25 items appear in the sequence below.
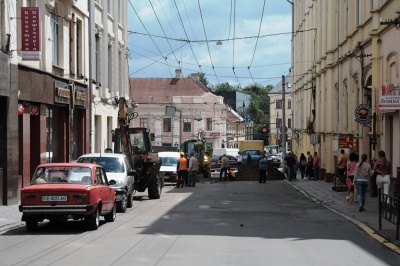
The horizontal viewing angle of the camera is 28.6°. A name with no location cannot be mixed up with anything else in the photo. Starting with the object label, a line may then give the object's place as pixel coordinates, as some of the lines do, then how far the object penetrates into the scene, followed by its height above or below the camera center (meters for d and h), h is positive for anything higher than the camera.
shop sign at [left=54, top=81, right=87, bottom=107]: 29.08 +1.58
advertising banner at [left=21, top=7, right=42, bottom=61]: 23.44 +3.04
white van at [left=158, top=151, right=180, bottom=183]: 39.56 -1.57
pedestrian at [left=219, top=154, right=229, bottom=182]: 45.12 -1.81
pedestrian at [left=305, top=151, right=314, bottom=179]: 45.74 -1.98
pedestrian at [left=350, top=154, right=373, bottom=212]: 21.56 -1.29
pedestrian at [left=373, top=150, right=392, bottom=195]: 22.20 -1.13
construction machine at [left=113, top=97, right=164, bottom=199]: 27.33 -0.70
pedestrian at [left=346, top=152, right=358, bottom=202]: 24.48 -1.17
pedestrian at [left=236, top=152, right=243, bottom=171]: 58.14 -2.05
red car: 15.73 -1.25
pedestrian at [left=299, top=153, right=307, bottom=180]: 47.66 -1.99
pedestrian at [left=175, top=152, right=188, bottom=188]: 36.88 -1.68
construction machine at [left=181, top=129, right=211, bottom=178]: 48.72 -1.60
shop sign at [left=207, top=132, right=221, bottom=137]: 95.69 -0.05
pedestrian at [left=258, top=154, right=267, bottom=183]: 41.88 -1.92
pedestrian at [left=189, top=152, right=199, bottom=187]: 37.50 -1.71
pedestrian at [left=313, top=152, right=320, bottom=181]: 44.06 -1.90
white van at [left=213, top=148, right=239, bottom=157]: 71.31 -1.71
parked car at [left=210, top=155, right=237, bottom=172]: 61.45 -2.33
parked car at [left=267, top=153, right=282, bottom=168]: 68.55 -2.42
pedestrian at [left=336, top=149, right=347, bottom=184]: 31.62 -1.36
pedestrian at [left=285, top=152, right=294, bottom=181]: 44.50 -1.86
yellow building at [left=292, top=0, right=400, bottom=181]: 26.47 +2.51
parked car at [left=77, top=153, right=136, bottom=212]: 21.33 -1.03
